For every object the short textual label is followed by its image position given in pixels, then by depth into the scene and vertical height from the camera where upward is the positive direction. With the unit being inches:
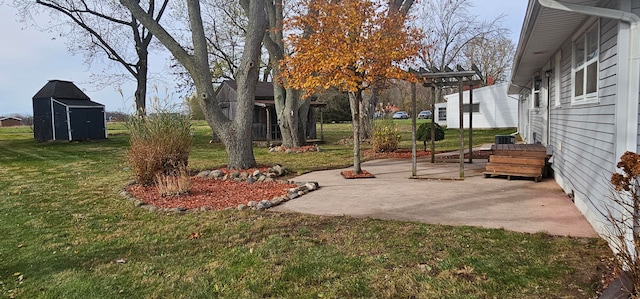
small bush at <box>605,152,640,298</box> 89.9 -31.2
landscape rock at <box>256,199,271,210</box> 219.3 -43.5
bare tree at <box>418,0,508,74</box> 1288.1 +281.3
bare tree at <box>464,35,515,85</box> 1445.6 +241.4
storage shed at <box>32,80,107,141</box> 810.2 +28.3
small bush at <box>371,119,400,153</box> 530.3 -22.7
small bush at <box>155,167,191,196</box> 253.3 -36.7
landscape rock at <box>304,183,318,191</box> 272.6 -42.2
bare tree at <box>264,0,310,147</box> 535.8 +31.1
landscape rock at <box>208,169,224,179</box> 326.3 -38.8
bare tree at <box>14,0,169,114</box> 796.6 +198.1
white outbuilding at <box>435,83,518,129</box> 1043.9 +31.8
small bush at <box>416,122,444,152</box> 514.0 -14.4
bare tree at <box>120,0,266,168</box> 344.2 +45.2
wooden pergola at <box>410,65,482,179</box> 313.7 +34.3
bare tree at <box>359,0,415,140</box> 684.7 +13.4
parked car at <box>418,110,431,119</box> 2035.9 +38.1
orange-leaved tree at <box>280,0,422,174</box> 297.7 +55.0
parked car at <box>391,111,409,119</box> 2240.9 +39.9
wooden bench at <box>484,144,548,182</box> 289.1 -31.5
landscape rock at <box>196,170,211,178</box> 332.5 -39.3
